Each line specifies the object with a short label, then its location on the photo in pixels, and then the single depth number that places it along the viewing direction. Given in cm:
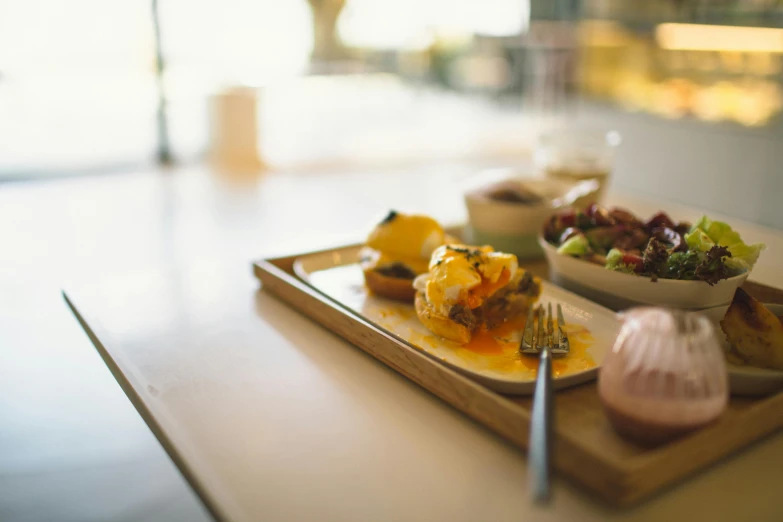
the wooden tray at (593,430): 55
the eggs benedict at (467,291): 77
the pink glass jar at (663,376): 53
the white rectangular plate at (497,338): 70
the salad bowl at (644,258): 81
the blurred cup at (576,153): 136
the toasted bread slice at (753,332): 69
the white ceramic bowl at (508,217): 109
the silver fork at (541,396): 47
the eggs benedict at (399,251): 91
